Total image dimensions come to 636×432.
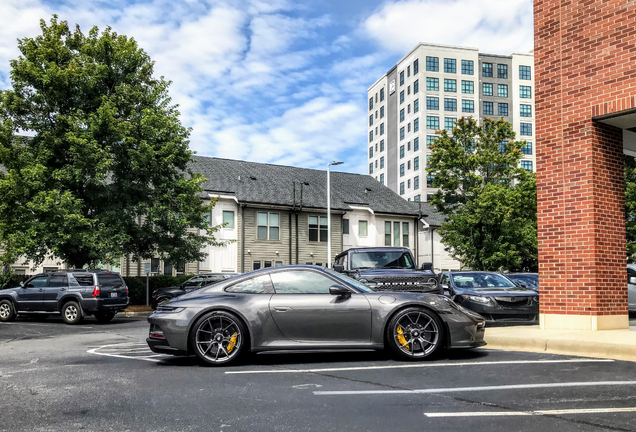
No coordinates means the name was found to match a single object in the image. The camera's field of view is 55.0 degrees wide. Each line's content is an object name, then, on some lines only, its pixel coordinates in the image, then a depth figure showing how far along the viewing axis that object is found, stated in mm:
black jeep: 12633
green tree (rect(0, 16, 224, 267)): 24016
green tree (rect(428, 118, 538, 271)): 34969
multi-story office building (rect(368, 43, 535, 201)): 75312
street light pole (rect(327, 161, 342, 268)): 35691
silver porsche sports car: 7938
